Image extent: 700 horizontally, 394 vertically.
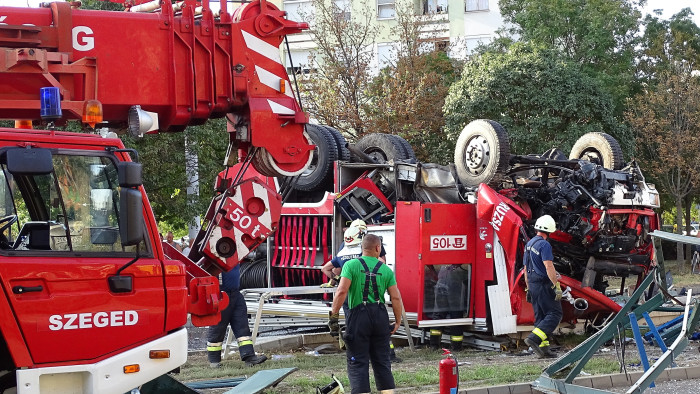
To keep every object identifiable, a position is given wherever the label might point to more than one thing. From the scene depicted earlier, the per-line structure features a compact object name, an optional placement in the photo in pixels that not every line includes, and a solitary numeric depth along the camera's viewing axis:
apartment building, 38.56
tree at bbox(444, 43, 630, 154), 26.20
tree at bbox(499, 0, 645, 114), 29.80
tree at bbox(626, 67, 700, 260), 28.09
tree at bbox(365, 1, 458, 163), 27.34
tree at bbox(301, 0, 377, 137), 27.52
